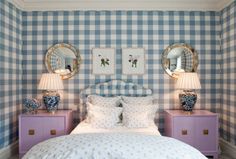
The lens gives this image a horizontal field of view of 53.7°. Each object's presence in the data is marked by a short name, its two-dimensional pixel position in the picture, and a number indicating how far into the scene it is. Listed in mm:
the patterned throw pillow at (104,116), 3231
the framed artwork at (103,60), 3938
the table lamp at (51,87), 3539
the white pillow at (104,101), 3564
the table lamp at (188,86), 3543
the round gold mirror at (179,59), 3934
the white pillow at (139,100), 3600
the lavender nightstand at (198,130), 3438
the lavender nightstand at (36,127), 3449
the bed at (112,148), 1834
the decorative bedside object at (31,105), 3529
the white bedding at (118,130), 3014
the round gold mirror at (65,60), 3939
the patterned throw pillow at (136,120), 3233
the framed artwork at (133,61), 3936
